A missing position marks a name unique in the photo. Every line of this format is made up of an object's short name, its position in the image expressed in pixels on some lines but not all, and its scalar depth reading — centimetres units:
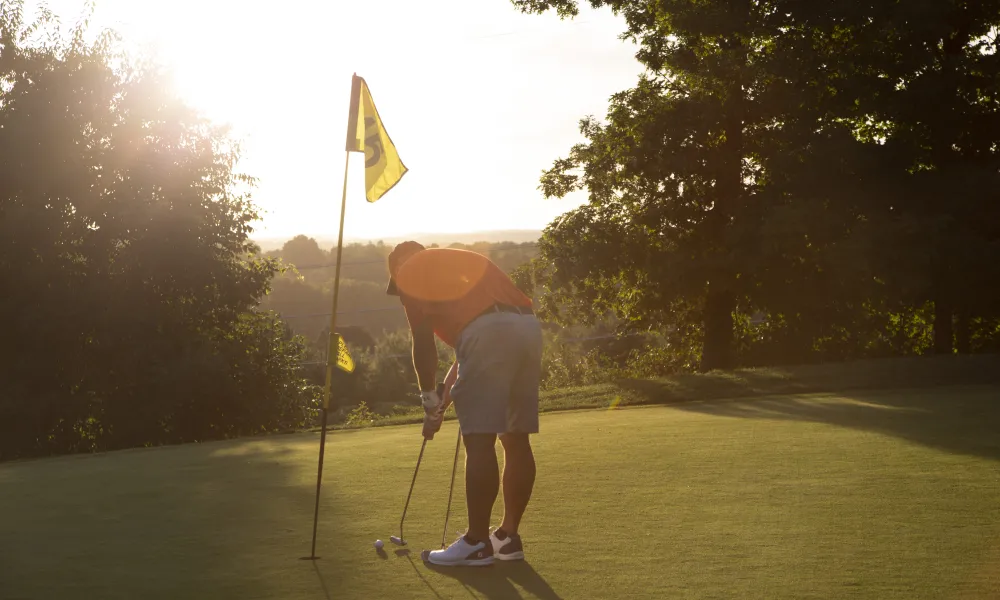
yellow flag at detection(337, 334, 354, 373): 754
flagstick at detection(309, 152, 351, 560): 689
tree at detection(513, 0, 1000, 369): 2217
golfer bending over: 598
